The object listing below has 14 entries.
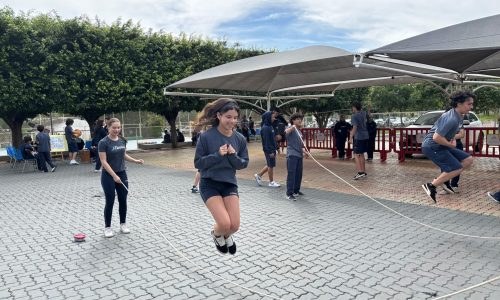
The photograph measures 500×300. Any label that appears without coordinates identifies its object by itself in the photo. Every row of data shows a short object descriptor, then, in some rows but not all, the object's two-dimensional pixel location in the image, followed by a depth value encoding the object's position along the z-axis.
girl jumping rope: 4.01
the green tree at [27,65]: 15.45
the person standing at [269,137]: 9.05
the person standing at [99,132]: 13.15
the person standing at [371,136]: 14.36
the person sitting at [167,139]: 23.98
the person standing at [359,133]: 9.96
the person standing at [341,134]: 15.32
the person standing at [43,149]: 14.26
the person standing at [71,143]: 16.31
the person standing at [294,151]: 7.83
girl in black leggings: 5.55
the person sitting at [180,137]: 24.64
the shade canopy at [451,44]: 7.01
